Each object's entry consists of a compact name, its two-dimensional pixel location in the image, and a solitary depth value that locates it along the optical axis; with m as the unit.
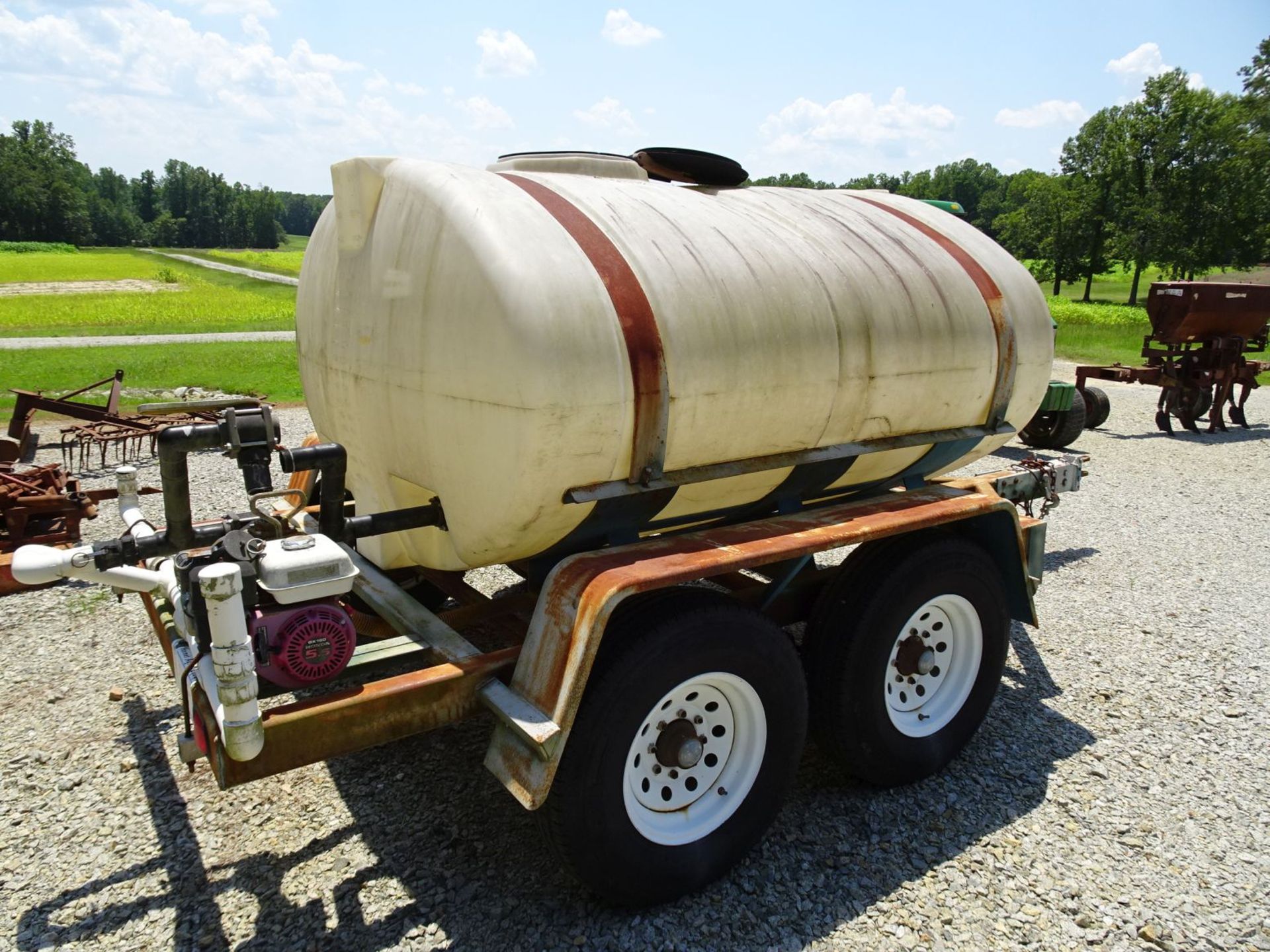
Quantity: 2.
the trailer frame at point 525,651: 2.60
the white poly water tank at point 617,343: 2.85
